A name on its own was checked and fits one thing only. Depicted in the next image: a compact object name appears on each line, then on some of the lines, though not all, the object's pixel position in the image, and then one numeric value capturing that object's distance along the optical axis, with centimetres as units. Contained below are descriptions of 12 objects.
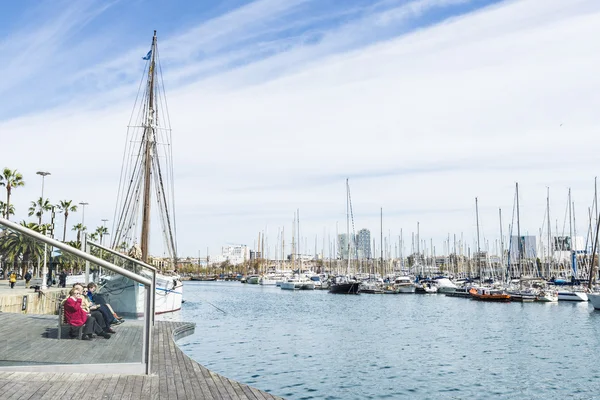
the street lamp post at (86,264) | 1247
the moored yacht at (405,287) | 9044
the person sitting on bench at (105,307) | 1191
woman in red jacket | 1165
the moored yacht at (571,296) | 7094
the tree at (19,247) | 1206
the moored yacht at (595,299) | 5688
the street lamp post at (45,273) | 1256
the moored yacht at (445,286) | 8788
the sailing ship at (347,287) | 8644
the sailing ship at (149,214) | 4144
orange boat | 6912
